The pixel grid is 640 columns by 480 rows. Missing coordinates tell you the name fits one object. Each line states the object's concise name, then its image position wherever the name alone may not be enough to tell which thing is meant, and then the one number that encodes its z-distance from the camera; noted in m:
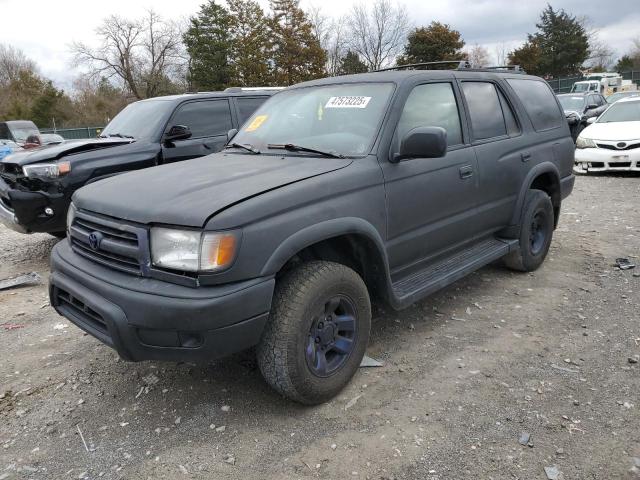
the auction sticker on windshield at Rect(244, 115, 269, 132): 4.01
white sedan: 9.56
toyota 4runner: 2.46
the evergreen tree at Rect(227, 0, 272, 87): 37.97
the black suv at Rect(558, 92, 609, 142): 13.81
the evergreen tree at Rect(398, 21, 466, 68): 41.03
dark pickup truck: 5.21
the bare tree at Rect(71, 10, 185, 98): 47.47
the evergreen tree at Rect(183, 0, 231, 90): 40.00
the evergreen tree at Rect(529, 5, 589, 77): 52.30
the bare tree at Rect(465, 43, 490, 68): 56.21
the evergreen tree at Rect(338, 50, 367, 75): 43.28
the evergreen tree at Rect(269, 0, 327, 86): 37.75
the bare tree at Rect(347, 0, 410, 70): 43.50
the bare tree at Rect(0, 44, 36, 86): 51.62
